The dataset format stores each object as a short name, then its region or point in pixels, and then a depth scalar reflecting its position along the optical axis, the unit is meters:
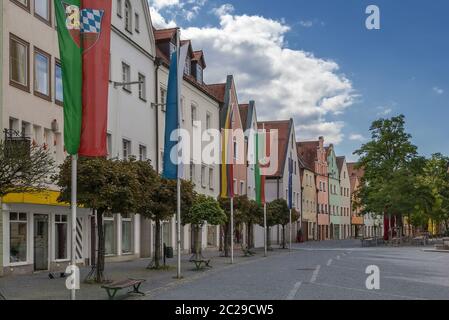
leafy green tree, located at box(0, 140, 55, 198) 14.64
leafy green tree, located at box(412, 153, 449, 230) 58.69
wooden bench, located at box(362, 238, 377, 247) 58.31
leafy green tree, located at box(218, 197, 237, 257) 36.16
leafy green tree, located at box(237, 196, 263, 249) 37.47
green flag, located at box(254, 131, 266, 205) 36.09
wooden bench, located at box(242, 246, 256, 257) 38.76
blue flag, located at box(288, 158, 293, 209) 46.46
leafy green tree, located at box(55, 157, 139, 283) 19.12
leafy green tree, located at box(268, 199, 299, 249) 47.88
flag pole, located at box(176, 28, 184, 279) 21.66
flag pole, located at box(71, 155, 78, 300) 14.12
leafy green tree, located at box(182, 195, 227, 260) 29.08
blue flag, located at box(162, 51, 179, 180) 22.44
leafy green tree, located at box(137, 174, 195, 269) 24.83
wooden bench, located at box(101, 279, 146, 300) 14.70
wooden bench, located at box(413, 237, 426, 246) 59.91
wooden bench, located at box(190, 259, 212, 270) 25.77
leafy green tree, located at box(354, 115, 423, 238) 63.31
